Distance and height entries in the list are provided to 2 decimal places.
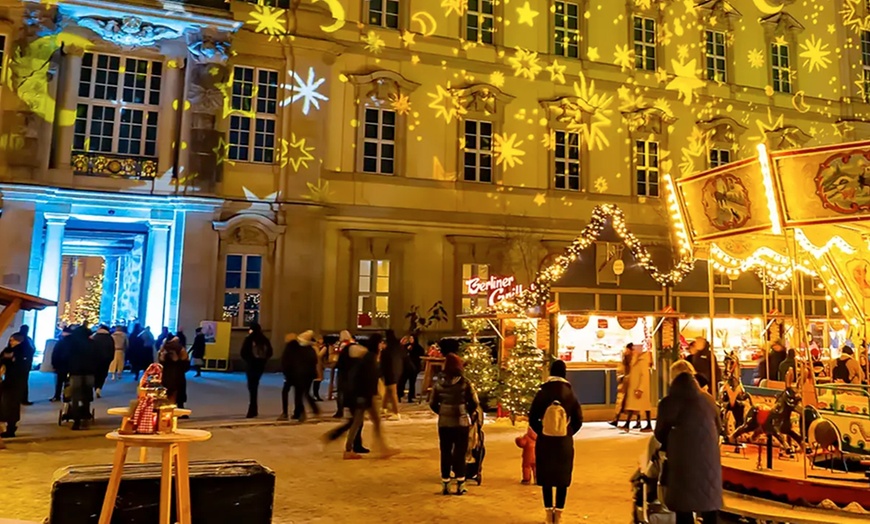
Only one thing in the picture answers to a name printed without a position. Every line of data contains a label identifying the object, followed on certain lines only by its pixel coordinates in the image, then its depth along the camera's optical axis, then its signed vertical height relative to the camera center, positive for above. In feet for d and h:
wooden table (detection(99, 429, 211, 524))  15.60 -2.74
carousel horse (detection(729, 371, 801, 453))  26.63 -2.30
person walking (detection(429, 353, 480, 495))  24.48 -2.42
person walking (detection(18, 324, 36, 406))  35.78 -0.33
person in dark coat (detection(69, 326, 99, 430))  35.96 -1.32
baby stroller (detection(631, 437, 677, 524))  18.30 -3.70
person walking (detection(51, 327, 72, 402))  37.81 -0.80
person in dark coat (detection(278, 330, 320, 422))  37.86 -0.73
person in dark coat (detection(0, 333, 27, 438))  32.96 -1.89
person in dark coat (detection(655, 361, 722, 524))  17.13 -2.34
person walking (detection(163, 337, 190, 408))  35.65 -1.17
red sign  55.02 +5.60
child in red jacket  26.17 -3.63
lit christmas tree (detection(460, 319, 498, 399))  45.52 -0.94
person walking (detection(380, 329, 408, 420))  33.71 -0.61
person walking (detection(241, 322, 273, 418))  41.22 -0.37
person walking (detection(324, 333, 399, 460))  29.35 -1.67
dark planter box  16.14 -3.50
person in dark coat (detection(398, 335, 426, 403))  49.39 -0.80
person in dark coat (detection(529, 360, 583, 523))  20.43 -2.65
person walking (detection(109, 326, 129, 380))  57.62 -0.48
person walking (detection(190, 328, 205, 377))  60.95 -0.04
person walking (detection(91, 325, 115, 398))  38.55 -0.06
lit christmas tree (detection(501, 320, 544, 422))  42.91 -1.20
